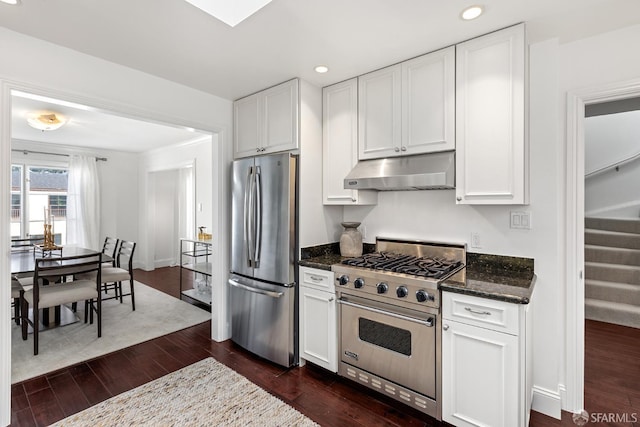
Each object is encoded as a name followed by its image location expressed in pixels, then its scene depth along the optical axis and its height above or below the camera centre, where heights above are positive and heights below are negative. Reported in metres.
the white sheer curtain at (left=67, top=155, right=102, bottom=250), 5.75 +0.20
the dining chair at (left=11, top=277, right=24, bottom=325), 3.34 -0.91
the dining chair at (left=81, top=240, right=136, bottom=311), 3.91 -0.81
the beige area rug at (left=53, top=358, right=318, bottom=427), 1.96 -1.35
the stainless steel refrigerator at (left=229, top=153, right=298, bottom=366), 2.61 -0.40
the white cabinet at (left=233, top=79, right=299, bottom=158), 2.70 +0.87
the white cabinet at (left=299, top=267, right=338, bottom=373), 2.41 -0.89
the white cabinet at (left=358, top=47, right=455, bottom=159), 2.15 +0.80
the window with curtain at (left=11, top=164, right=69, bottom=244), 5.38 +0.26
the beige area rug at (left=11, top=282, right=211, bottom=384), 2.72 -1.32
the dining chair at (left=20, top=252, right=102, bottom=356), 2.89 -0.81
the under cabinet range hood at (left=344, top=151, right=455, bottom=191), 2.11 +0.29
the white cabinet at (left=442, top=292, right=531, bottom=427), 1.63 -0.86
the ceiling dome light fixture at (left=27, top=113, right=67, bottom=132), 3.69 +1.14
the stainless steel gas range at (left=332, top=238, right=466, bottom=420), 1.91 -0.76
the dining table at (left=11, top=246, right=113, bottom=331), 3.24 -0.54
